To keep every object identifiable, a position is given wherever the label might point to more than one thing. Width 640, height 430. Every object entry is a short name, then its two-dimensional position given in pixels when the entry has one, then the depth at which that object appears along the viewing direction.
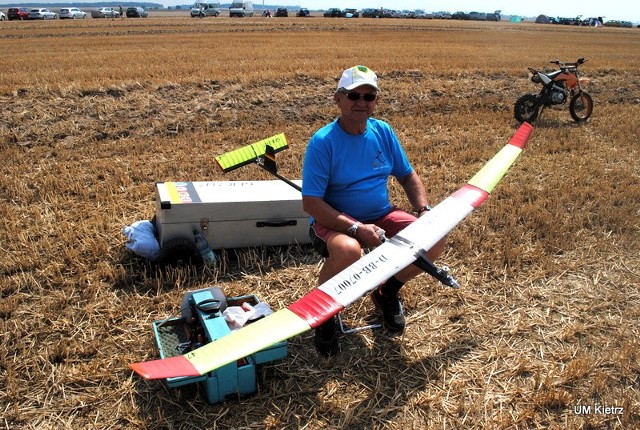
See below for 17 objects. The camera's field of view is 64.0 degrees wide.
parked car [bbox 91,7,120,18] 57.01
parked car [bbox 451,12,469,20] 83.56
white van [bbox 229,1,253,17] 64.56
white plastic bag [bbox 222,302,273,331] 3.40
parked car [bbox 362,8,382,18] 69.09
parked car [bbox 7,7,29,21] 47.38
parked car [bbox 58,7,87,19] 53.24
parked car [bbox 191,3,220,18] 59.10
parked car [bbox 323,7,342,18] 68.00
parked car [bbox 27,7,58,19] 49.15
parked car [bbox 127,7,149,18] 58.15
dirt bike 9.86
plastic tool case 2.93
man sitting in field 3.37
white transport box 4.44
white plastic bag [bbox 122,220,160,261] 4.39
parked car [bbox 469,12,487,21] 81.54
